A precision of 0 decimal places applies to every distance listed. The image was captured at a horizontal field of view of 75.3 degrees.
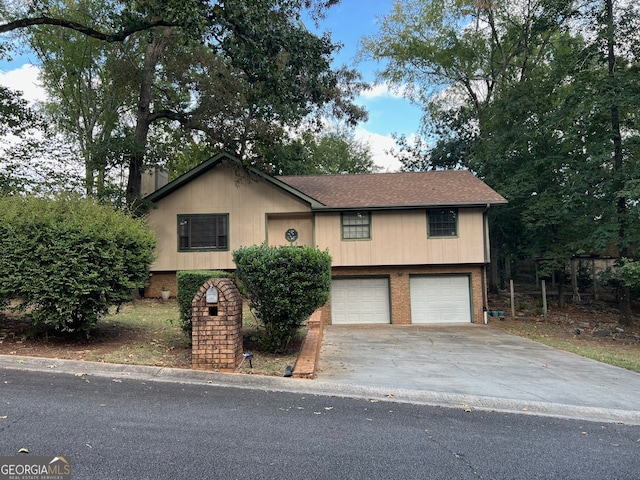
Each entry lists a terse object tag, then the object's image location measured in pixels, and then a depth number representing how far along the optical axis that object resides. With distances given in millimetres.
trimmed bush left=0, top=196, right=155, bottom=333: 6699
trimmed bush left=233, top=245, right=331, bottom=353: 6773
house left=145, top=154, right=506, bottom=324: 16031
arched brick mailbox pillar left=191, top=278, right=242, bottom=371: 6203
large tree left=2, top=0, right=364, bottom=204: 10516
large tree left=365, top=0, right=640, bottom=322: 15922
